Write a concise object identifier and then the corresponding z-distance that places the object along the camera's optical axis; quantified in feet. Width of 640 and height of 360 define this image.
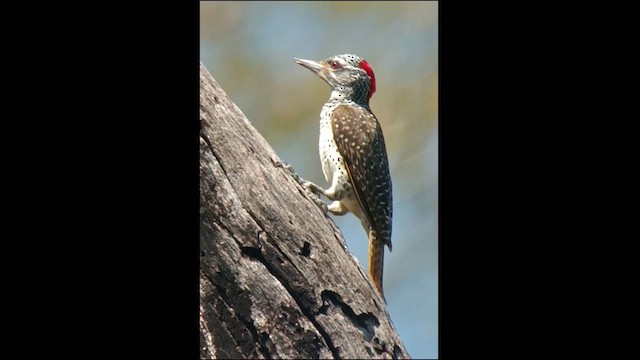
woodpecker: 30.91
